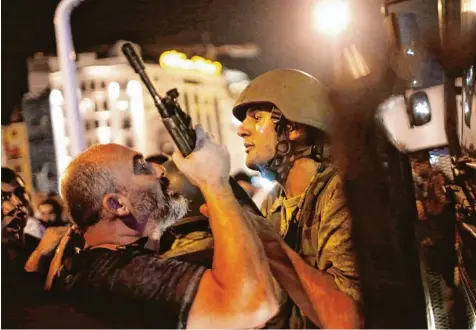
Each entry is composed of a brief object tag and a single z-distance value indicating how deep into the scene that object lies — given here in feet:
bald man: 8.21
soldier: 8.64
